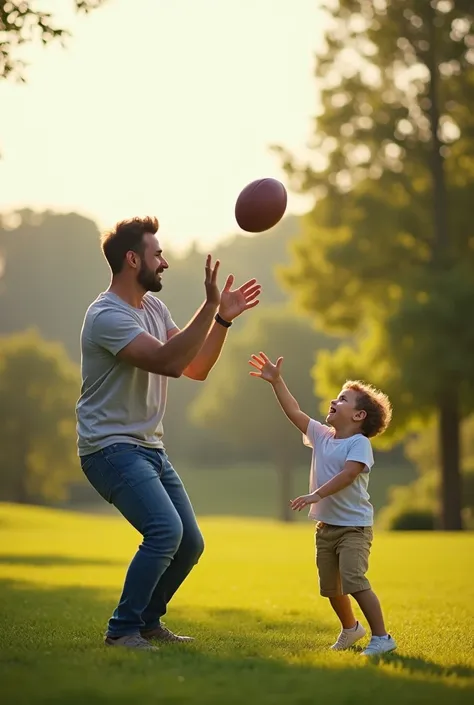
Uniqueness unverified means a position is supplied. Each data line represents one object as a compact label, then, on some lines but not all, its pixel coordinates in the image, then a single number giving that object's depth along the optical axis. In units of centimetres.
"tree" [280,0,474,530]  2434
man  566
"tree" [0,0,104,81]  907
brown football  748
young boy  600
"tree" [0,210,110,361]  8988
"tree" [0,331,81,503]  4797
